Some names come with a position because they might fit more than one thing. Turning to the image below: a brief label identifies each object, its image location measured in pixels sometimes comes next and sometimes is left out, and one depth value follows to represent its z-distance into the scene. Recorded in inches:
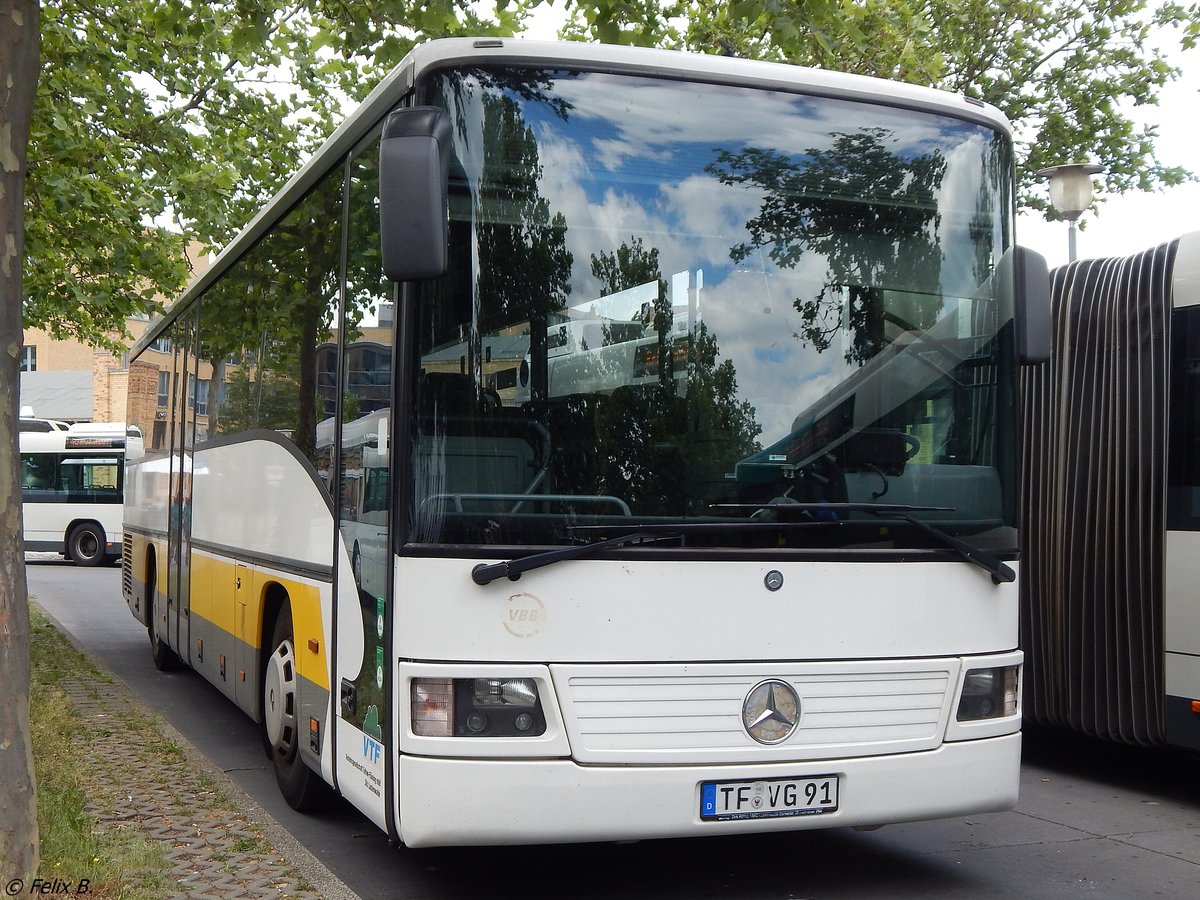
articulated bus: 301.4
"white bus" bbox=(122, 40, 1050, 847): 195.3
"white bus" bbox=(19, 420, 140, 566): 1306.6
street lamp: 527.2
